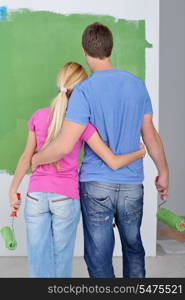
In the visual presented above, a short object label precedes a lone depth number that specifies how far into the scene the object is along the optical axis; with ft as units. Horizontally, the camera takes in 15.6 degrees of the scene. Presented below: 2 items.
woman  13.68
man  12.80
